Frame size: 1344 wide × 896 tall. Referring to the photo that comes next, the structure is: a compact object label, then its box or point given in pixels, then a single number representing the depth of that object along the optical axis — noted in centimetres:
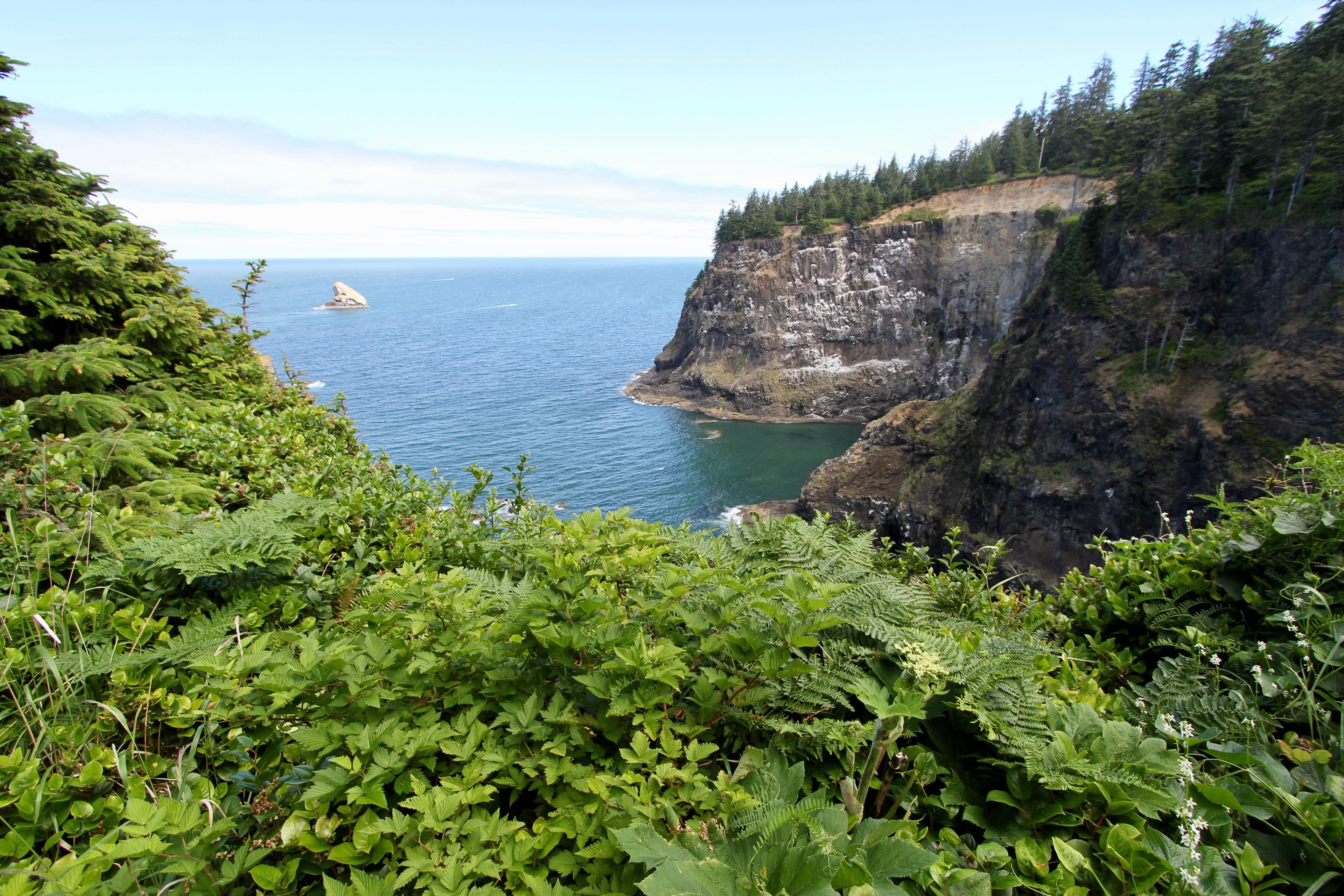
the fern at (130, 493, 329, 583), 439
